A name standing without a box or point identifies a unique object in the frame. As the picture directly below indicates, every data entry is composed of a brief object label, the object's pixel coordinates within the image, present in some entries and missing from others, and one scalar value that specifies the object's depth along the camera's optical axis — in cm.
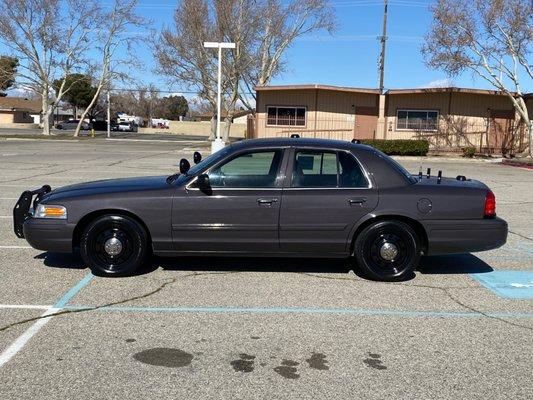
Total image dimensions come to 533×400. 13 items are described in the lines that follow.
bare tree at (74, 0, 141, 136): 4775
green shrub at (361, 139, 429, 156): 2947
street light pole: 2016
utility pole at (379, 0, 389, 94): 4431
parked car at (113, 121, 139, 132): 8525
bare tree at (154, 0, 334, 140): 3872
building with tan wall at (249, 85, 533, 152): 3300
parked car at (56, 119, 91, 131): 7993
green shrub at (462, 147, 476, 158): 3080
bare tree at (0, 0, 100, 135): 4447
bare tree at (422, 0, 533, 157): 2861
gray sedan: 605
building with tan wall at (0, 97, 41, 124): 9731
